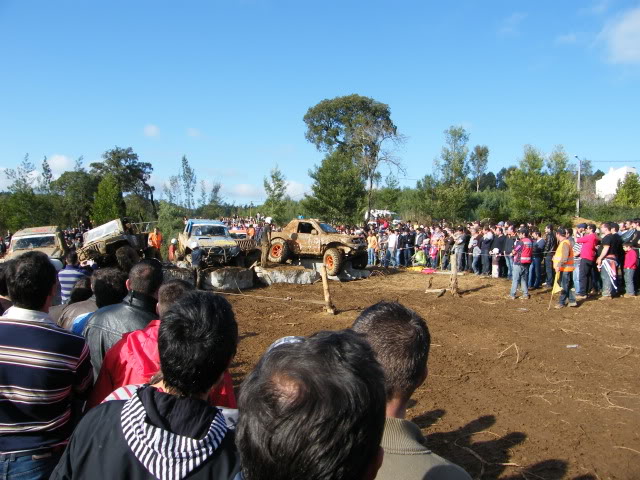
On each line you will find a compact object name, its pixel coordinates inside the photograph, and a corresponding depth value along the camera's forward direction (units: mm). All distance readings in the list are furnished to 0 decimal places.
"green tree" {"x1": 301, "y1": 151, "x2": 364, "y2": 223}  34156
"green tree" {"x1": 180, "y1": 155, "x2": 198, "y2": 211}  44250
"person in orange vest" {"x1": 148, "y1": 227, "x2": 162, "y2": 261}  16853
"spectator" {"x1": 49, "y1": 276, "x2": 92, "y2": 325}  4469
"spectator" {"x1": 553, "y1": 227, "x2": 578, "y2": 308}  10547
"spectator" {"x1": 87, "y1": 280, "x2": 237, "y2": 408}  2195
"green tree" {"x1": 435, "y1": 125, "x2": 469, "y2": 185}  38469
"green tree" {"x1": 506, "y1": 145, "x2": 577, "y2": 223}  31859
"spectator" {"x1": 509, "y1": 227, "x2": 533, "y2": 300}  11211
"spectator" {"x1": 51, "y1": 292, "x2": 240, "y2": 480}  1363
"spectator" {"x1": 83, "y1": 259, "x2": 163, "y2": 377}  2795
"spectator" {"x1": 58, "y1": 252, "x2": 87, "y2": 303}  5520
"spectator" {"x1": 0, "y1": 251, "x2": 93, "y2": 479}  2008
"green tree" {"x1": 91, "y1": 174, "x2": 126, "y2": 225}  34344
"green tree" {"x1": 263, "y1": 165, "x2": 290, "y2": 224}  39750
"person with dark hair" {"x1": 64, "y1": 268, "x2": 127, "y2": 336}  3754
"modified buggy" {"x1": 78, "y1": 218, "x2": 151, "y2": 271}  14008
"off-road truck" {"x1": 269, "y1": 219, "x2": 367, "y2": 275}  16172
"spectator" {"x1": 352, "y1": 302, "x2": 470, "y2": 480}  1547
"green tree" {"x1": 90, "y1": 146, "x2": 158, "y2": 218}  46969
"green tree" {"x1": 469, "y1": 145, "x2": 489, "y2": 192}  68731
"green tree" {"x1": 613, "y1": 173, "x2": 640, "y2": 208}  38094
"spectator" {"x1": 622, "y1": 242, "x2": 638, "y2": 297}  10977
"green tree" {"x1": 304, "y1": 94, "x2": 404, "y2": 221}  41219
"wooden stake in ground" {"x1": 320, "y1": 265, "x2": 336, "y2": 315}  10164
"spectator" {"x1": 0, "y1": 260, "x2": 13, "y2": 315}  3590
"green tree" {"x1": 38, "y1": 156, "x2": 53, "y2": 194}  35594
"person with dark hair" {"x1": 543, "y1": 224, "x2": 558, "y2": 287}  12930
